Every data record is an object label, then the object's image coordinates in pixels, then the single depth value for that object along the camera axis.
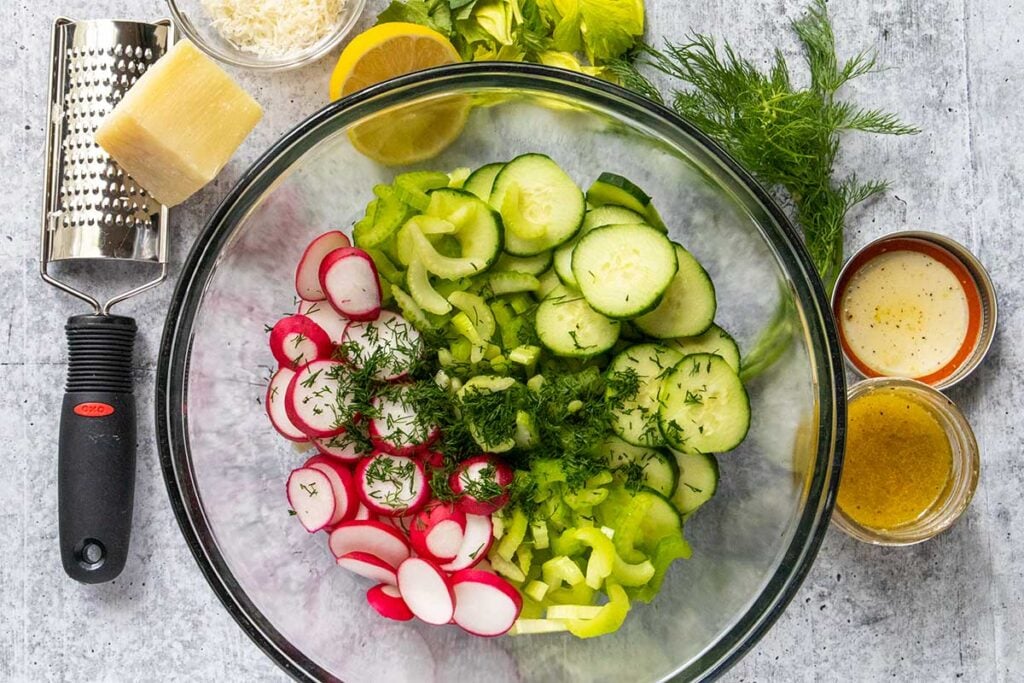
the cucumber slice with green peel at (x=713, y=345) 0.65
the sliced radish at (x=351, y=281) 0.64
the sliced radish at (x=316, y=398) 0.65
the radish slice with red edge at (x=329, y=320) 0.66
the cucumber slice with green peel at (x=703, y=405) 0.63
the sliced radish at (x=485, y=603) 0.64
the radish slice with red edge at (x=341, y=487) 0.66
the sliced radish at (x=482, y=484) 0.64
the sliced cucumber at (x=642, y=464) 0.65
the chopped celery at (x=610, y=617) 0.63
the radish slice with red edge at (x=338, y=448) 0.66
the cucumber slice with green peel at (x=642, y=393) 0.64
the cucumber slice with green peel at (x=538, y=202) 0.64
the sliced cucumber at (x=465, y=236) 0.64
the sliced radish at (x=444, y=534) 0.64
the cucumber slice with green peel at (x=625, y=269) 0.63
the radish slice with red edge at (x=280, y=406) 0.66
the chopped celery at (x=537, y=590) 0.64
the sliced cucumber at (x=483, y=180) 0.65
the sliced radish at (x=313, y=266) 0.66
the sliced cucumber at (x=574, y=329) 0.64
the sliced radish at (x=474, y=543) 0.64
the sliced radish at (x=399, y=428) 0.65
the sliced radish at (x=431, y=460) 0.66
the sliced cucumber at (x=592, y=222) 0.65
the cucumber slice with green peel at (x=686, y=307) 0.64
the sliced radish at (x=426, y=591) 0.64
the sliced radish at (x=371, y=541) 0.65
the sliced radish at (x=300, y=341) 0.66
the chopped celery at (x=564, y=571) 0.63
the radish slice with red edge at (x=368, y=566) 0.65
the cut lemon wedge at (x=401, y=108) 0.66
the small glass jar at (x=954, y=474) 0.70
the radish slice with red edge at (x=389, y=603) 0.65
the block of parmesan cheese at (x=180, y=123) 0.66
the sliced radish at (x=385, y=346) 0.65
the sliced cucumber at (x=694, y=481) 0.65
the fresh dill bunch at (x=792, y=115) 0.69
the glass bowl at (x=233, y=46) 0.70
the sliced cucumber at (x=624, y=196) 0.65
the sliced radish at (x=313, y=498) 0.65
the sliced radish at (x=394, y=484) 0.65
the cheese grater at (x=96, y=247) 0.69
